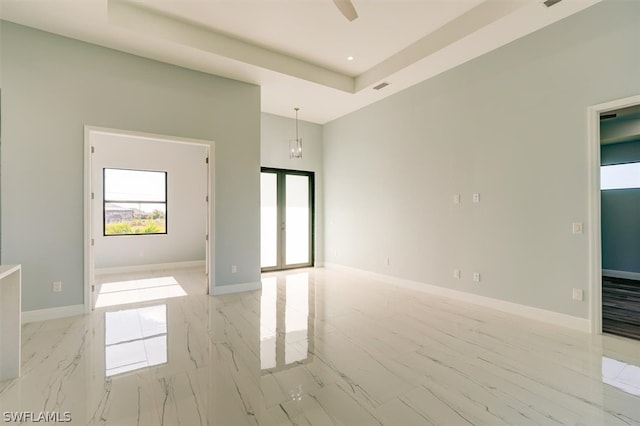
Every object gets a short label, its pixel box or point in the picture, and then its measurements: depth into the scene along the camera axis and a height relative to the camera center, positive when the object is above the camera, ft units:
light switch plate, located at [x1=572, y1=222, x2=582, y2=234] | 10.61 -0.54
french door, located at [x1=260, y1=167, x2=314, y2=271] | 21.52 -0.41
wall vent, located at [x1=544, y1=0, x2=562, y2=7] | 9.86 +7.32
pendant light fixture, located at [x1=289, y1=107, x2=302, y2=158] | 18.76 +4.19
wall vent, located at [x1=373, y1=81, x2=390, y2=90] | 16.01 +7.33
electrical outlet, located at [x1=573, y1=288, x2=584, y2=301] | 10.53 -2.99
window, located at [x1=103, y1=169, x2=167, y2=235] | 21.35 +0.94
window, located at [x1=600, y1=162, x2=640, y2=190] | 18.44 +2.48
